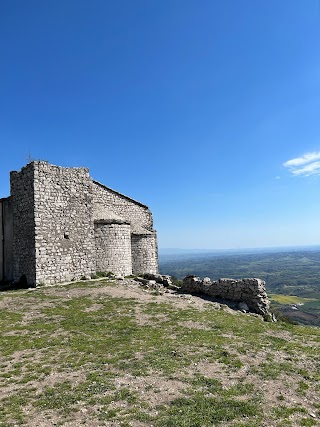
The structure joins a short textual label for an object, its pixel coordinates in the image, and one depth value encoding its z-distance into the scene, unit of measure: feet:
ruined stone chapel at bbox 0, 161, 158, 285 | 69.97
